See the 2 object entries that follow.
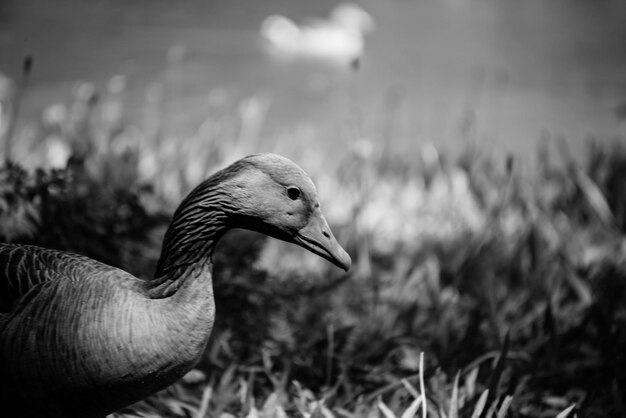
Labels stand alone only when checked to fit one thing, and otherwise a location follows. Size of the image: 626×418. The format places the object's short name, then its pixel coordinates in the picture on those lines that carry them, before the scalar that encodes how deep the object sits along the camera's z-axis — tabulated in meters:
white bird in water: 14.76
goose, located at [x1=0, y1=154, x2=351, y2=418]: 3.66
